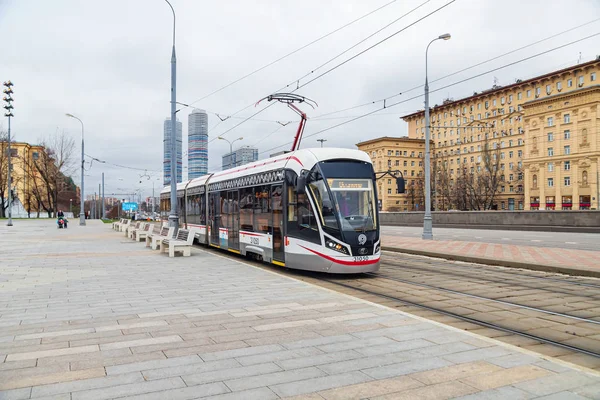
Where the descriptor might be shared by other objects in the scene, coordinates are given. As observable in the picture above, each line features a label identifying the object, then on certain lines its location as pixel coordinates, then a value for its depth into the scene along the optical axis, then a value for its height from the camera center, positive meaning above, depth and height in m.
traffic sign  79.43 +0.32
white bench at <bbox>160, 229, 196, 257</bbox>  15.64 -1.24
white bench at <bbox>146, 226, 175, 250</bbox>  17.64 -1.10
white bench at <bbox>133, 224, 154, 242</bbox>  22.84 -1.24
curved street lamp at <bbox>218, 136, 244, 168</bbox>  38.17 +4.99
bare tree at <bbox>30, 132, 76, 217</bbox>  61.91 +5.43
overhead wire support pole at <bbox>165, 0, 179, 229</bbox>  20.00 +3.58
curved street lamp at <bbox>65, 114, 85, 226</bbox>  43.19 +2.46
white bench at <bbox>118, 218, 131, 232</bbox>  28.25 -1.16
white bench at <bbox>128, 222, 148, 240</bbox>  23.89 -1.14
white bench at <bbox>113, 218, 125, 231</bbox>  33.64 -1.33
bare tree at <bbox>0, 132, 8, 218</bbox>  62.12 +6.21
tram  10.63 -0.13
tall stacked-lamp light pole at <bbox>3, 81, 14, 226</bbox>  32.62 +8.18
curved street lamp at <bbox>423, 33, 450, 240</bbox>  21.98 +0.59
